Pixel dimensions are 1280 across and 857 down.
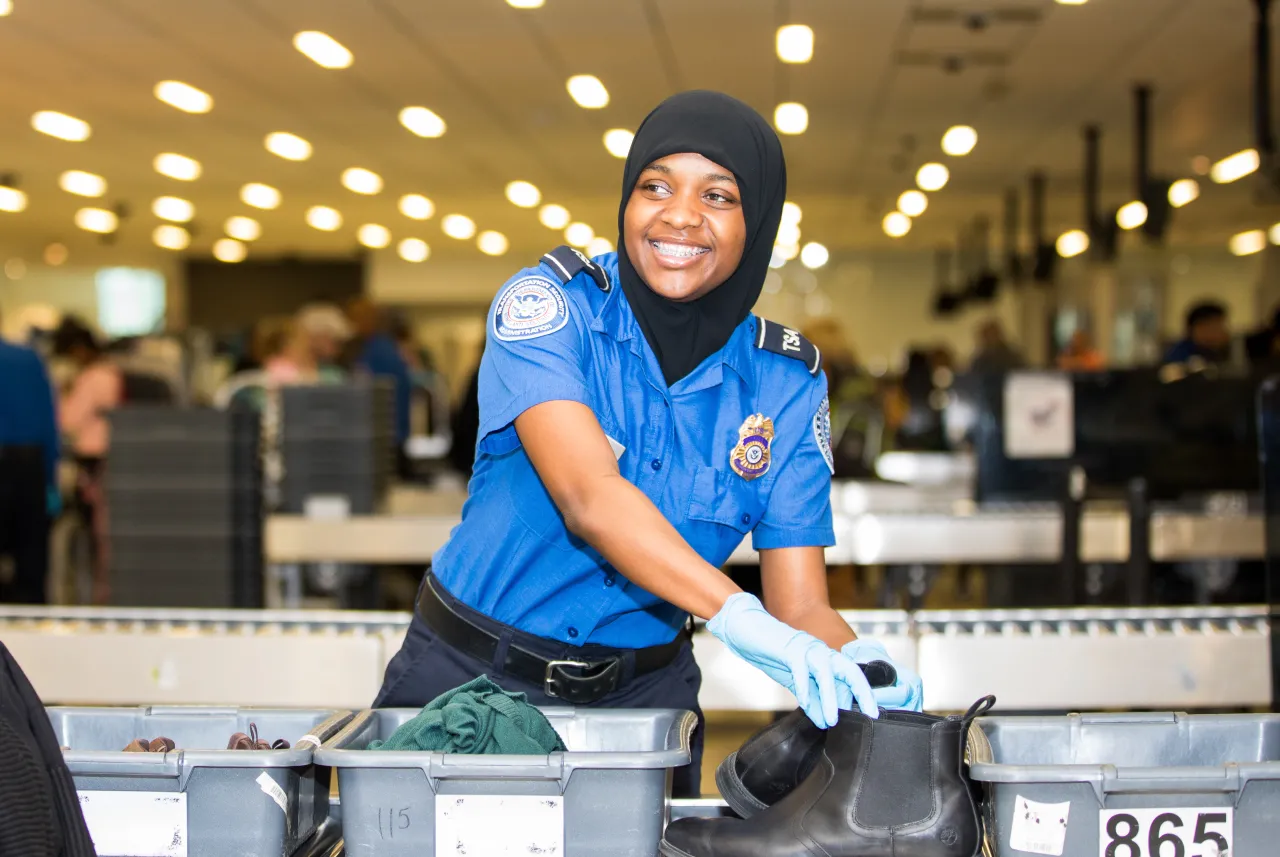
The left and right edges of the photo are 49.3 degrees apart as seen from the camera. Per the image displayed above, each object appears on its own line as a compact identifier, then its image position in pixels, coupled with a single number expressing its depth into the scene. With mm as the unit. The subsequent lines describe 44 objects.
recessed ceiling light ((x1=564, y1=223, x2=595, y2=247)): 15954
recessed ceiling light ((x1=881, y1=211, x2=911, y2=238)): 15428
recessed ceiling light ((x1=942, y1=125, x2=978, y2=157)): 10164
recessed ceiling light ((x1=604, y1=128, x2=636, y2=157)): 9930
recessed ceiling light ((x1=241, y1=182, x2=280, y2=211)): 12727
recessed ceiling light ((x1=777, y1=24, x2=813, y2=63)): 6934
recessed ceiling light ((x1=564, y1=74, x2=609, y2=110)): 8194
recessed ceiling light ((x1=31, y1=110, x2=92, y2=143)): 9352
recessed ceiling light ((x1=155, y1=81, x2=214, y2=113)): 8391
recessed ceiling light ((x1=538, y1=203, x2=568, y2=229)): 14438
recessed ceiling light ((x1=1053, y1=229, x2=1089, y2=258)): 16352
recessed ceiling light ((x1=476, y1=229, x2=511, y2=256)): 16984
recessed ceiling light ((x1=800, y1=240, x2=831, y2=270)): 18881
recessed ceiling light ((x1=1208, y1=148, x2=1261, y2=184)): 10836
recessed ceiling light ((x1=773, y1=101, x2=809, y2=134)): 9016
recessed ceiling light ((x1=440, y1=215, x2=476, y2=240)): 15344
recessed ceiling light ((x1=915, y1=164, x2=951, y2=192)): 11977
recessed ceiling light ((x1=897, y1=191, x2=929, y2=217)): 13734
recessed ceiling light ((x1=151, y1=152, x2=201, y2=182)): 11065
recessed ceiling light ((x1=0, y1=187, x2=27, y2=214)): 12941
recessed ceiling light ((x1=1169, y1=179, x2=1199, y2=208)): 12711
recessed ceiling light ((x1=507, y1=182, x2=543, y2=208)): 12895
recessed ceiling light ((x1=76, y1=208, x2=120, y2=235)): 14477
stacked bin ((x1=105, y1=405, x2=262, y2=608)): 4133
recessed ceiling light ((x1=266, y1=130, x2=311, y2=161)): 10117
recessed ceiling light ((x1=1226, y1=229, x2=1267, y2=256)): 15945
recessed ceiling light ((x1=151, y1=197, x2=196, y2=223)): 13664
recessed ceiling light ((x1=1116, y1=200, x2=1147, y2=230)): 12492
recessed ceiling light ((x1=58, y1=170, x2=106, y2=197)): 11961
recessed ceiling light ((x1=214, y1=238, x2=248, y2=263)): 17438
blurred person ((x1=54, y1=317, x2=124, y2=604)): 7117
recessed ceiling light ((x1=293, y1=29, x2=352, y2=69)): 7152
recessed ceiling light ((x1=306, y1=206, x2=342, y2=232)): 14414
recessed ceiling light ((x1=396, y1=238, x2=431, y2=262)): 17742
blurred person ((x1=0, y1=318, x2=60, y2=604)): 5504
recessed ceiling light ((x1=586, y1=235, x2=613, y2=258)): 17250
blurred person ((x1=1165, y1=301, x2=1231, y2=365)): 6867
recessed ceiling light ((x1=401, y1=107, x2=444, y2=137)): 9219
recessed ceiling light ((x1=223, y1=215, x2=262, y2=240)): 15242
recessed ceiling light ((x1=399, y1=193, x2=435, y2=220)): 13586
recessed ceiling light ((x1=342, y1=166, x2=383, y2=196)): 11812
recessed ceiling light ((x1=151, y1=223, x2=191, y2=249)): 15844
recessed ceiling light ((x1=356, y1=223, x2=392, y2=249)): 16000
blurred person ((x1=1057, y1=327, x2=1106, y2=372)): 10464
